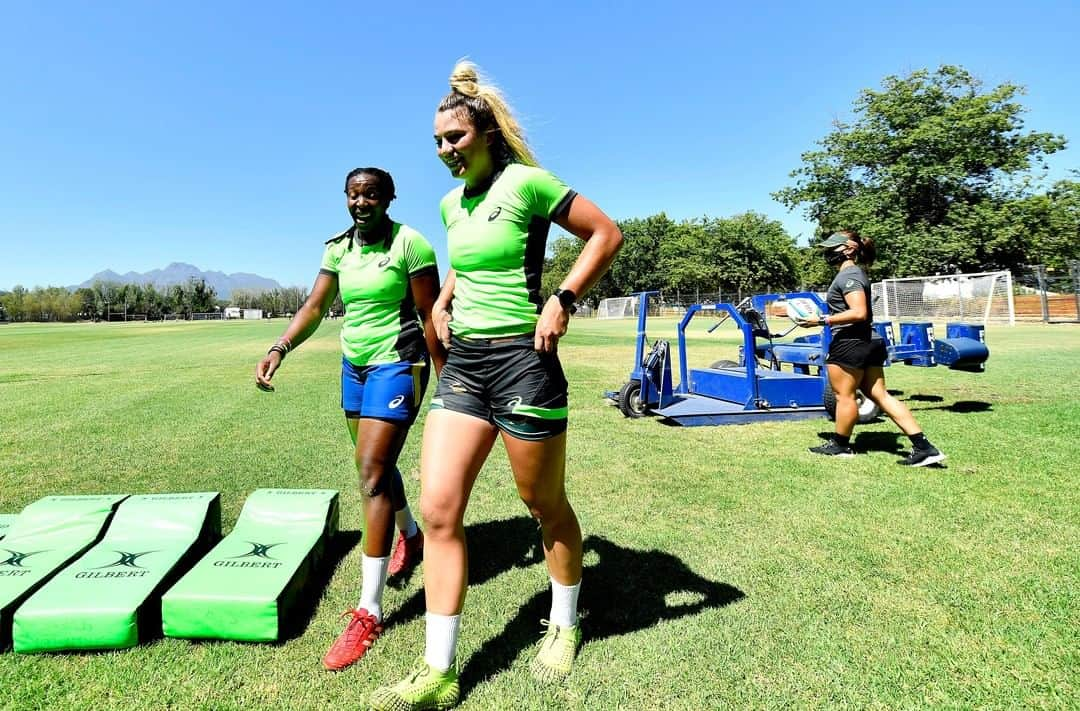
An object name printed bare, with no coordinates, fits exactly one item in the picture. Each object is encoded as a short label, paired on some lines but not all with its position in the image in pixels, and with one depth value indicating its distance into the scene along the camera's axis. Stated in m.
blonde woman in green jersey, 2.26
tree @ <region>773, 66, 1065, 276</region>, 40.84
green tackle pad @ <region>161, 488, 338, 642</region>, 2.60
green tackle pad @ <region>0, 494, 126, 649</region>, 2.70
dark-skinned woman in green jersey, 2.83
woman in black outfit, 5.49
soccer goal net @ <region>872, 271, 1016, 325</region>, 33.44
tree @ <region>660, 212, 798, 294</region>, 71.31
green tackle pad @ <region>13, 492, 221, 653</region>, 2.51
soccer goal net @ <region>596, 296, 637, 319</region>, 69.12
